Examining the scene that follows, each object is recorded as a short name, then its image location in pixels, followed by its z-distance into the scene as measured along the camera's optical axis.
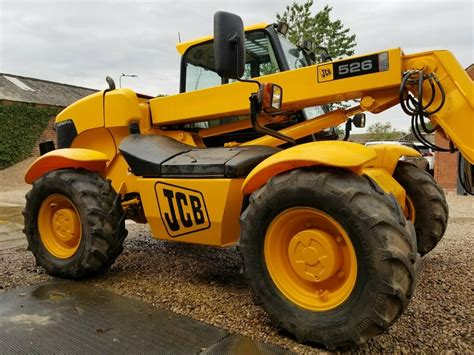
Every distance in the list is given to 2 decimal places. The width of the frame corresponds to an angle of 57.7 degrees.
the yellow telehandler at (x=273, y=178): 2.55
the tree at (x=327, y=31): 21.69
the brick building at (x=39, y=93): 23.62
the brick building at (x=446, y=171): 14.21
